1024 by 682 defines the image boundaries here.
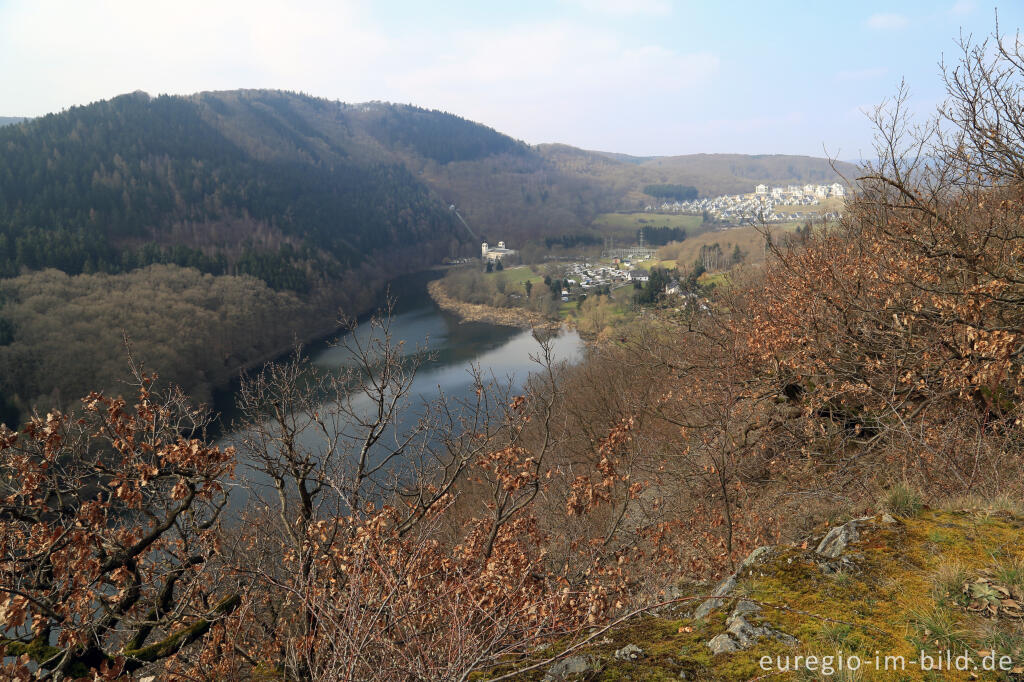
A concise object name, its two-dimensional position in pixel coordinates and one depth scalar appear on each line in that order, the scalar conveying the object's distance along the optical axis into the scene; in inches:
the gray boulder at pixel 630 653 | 117.0
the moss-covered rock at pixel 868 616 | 100.1
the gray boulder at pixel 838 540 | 143.6
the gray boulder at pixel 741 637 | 113.6
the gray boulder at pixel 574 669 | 112.0
